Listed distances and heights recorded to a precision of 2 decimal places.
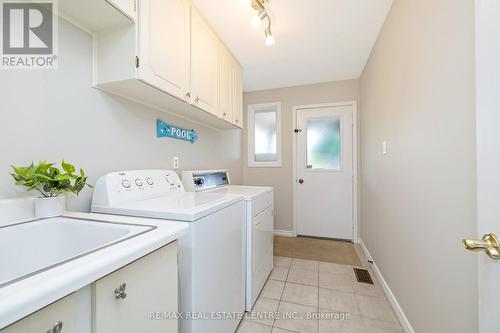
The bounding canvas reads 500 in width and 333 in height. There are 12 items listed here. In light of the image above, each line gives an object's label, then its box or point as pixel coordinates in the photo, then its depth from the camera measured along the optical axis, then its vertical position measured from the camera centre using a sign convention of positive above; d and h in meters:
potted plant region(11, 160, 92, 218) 0.85 -0.07
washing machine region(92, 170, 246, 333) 0.96 -0.37
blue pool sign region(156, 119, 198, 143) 1.67 +0.30
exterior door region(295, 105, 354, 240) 3.08 -0.10
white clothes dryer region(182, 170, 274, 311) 1.58 -0.47
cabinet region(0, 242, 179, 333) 0.44 -0.37
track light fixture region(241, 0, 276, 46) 1.55 +1.21
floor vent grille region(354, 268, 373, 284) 2.05 -1.13
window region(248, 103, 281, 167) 3.45 +0.53
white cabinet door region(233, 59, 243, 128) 2.33 +0.83
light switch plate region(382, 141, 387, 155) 1.87 +0.16
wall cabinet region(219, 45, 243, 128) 2.05 +0.83
